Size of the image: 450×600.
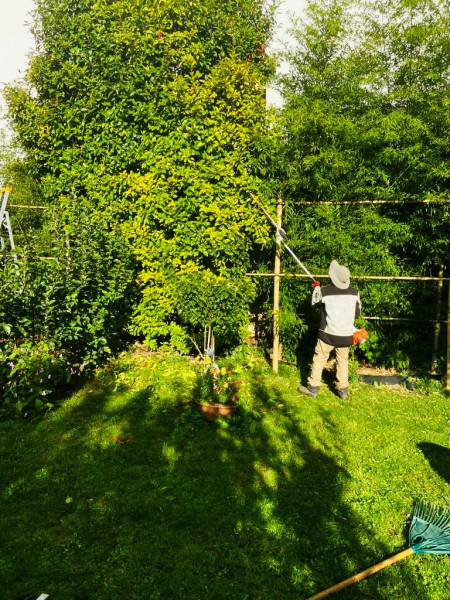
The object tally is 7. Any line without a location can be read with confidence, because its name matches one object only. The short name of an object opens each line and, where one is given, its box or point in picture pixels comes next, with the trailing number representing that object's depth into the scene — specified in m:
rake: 2.37
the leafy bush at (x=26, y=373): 4.52
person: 5.12
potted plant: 4.52
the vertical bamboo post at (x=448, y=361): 5.49
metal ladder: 5.94
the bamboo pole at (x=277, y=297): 5.92
